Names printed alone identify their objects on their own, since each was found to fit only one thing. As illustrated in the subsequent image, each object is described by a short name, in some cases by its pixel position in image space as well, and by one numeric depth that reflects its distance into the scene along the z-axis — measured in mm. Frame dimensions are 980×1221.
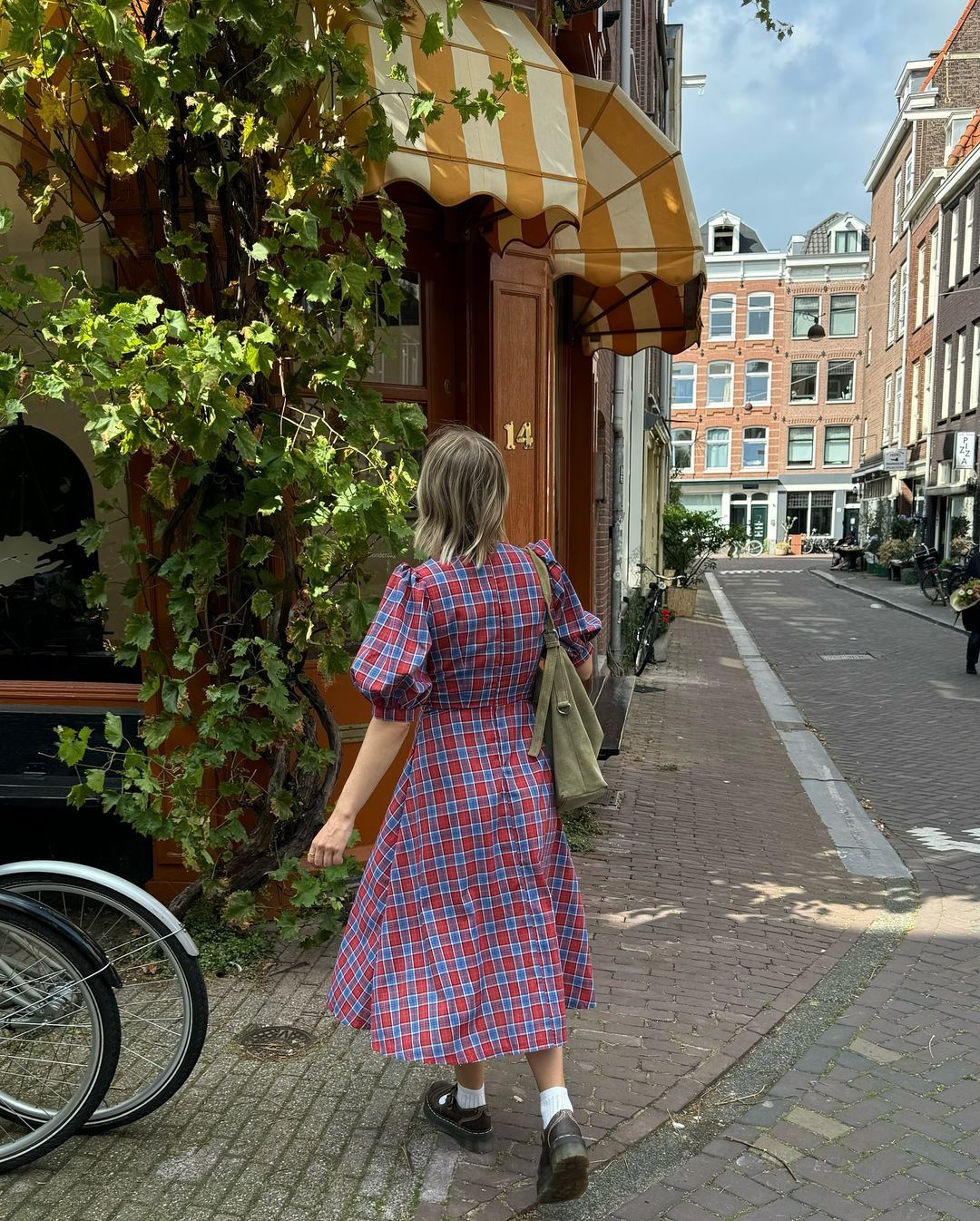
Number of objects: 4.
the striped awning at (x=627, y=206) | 5246
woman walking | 2402
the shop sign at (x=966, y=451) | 23828
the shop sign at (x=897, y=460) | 32438
